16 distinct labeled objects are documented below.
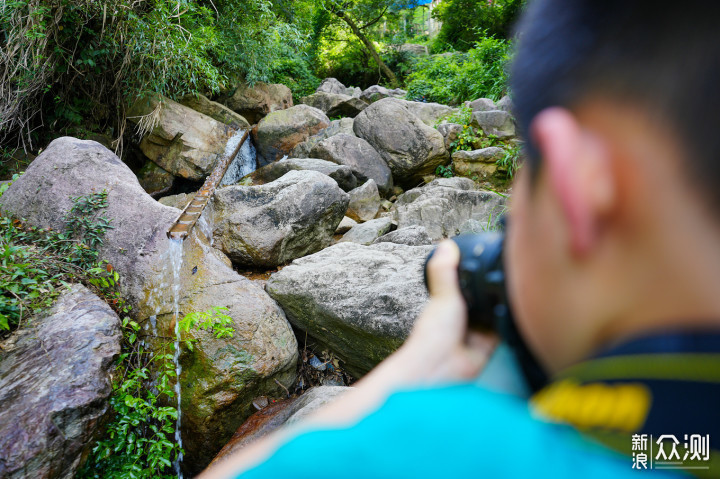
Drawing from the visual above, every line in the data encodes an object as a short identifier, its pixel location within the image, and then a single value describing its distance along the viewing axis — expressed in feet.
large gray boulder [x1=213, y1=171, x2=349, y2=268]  15.42
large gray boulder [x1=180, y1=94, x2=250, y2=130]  27.71
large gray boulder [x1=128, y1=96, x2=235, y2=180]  23.32
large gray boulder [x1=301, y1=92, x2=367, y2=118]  36.01
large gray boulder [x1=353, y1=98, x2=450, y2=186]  24.77
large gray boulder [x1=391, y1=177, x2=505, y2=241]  17.52
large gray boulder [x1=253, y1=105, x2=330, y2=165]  28.94
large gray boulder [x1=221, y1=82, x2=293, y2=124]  31.70
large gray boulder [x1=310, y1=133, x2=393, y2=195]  24.32
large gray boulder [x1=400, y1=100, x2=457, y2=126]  29.30
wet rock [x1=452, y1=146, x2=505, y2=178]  22.67
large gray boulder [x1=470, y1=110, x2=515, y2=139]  24.19
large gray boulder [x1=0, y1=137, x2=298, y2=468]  10.16
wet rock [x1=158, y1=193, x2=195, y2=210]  21.57
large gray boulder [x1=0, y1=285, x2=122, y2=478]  7.06
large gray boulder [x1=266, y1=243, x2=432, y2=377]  9.84
